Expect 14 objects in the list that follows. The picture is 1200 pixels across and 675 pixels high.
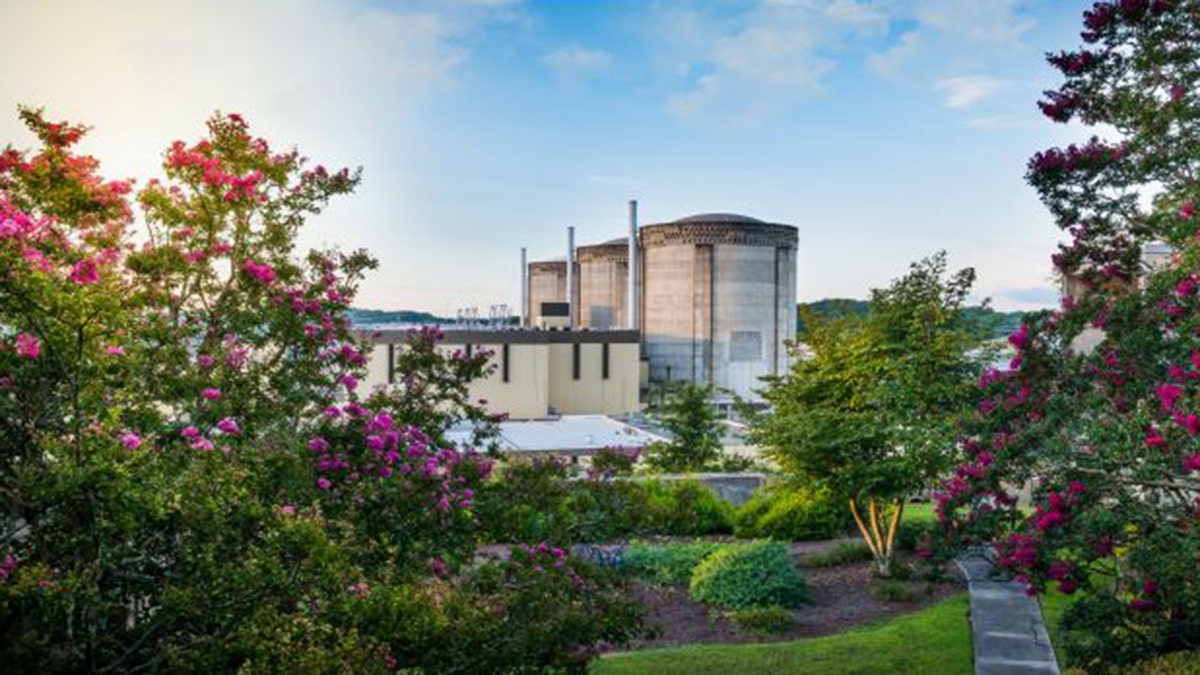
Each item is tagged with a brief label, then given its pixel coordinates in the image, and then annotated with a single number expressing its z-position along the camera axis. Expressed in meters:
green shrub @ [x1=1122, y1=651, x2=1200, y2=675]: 8.88
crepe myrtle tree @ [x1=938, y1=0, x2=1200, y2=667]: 8.21
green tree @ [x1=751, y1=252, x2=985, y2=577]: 14.70
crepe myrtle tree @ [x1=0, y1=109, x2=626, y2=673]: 5.53
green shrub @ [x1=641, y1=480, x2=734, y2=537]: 18.19
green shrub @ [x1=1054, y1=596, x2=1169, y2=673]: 9.23
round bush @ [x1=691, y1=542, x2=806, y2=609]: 13.44
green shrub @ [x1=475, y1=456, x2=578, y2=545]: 8.59
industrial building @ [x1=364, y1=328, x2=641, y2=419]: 51.75
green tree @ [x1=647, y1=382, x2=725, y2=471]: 29.27
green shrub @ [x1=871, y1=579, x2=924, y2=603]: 13.97
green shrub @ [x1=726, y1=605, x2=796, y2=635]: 12.41
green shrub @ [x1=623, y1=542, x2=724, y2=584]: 14.92
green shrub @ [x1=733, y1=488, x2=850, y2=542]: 18.30
